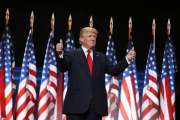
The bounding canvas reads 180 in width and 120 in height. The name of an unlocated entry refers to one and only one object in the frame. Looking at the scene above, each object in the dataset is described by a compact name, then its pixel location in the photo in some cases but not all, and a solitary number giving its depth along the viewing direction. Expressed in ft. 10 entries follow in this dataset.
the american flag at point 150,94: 35.14
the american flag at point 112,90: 35.45
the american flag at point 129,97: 35.08
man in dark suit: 18.32
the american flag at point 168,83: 35.73
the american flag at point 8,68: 33.24
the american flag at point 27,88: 33.47
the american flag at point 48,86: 34.14
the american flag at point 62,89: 34.65
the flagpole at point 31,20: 35.18
